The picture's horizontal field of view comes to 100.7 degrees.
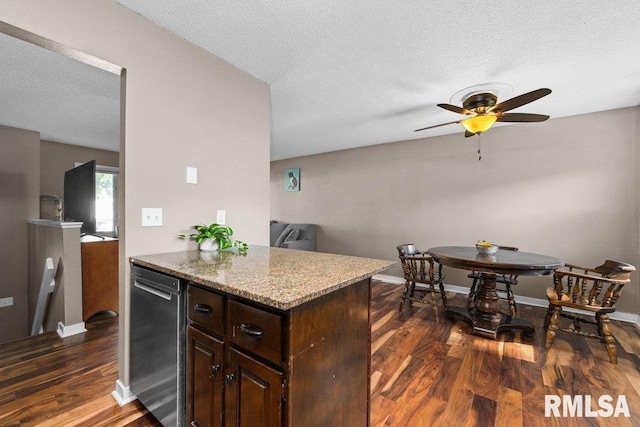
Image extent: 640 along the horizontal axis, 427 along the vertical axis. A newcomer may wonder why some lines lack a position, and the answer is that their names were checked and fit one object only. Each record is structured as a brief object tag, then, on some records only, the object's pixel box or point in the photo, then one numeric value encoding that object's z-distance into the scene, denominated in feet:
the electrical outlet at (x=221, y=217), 6.75
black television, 8.61
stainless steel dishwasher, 4.25
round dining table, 7.38
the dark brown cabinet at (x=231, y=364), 3.09
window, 14.84
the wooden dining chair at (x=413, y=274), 9.60
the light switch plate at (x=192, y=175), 6.16
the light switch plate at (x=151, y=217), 5.44
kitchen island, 3.02
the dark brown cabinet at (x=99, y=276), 8.92
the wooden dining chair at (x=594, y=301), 7.00
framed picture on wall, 18.80
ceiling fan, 7.48
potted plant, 6.12
